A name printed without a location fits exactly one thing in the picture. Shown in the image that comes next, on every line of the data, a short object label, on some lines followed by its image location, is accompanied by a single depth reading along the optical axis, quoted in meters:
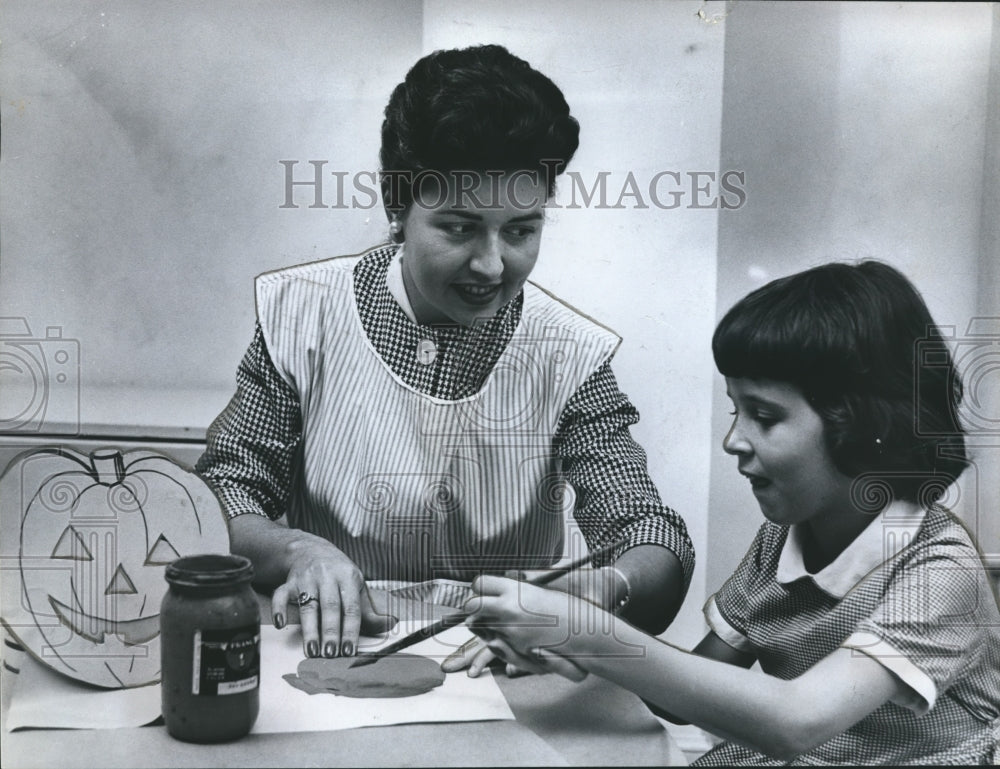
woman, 1.39
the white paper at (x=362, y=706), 1.11
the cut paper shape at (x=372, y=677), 1.17
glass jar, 1.05
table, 1.04
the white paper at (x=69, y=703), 1.12
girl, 1.16
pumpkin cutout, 1.26
